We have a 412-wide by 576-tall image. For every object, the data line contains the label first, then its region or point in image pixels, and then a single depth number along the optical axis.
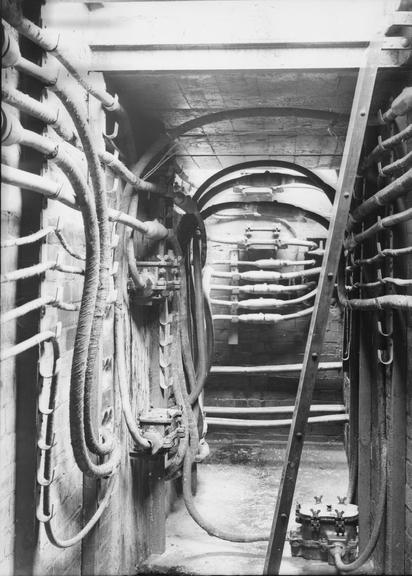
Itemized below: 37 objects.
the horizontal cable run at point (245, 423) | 4.61
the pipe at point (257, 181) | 3.94
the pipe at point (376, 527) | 2.60
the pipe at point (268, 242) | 5.45
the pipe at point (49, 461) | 1.77
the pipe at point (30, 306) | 1.42
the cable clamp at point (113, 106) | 2.35
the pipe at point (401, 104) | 2.25
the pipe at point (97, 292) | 1.56
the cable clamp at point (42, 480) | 1.74
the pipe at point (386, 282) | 2.27
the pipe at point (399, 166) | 2.22
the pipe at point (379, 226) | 2.26
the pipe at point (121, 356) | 2.61
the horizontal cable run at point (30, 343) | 1.44
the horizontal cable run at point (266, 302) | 5.38
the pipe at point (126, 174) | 2.21
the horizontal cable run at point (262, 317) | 5.34
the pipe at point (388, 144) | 2.26
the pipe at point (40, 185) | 1.36
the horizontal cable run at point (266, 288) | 5.37
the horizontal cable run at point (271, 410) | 4.87
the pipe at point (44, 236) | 1.44
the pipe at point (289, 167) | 3.59
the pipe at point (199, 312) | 3.82
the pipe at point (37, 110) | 1.36
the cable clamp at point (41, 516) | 1.73
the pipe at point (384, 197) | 2.21
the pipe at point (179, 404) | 3.31
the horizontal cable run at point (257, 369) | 5.53
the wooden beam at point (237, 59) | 2.24
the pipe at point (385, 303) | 2.20
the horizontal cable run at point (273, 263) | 5.43
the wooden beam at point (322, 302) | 1.82
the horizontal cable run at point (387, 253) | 2.30
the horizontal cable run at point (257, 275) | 5.35
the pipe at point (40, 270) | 1.42
